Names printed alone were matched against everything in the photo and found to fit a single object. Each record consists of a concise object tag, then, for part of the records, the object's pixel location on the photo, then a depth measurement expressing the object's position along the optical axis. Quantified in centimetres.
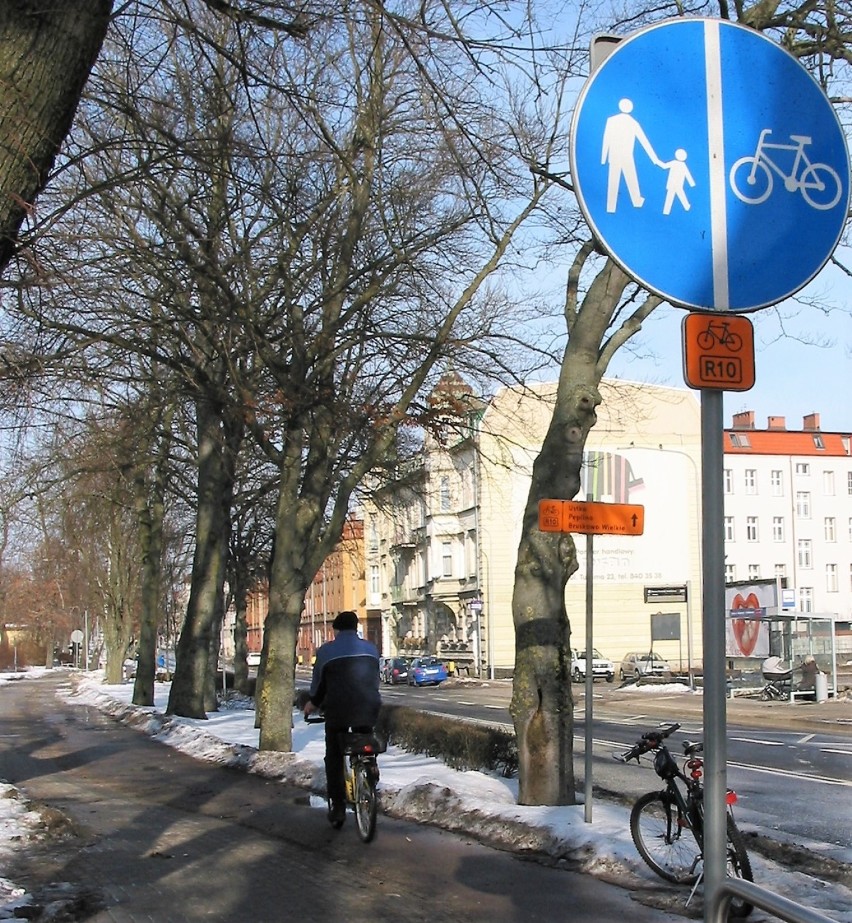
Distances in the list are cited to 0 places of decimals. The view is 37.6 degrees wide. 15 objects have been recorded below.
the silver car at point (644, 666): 5369
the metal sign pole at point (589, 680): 966
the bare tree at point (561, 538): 1077
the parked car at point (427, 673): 5594
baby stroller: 3388
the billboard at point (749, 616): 3438
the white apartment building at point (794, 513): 7712
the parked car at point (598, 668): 5486
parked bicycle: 784
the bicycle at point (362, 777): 947
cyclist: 1020
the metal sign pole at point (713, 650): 281
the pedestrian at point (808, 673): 3338
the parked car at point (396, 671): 5825
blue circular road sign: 308
